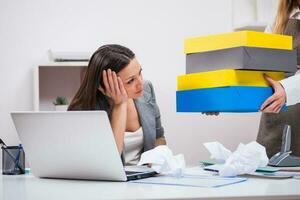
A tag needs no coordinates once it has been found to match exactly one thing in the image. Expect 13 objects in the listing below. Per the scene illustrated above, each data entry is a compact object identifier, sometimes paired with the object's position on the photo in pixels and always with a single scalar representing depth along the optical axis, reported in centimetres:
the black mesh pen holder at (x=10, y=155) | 260
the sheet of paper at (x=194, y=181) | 213
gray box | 246
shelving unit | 432
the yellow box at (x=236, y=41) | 246
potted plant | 409
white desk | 192
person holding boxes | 321
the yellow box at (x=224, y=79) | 244
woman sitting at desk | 309
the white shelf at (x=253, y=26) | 420
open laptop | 216
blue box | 244
